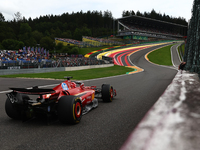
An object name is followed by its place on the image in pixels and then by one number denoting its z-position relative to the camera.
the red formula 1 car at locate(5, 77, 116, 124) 3.73
